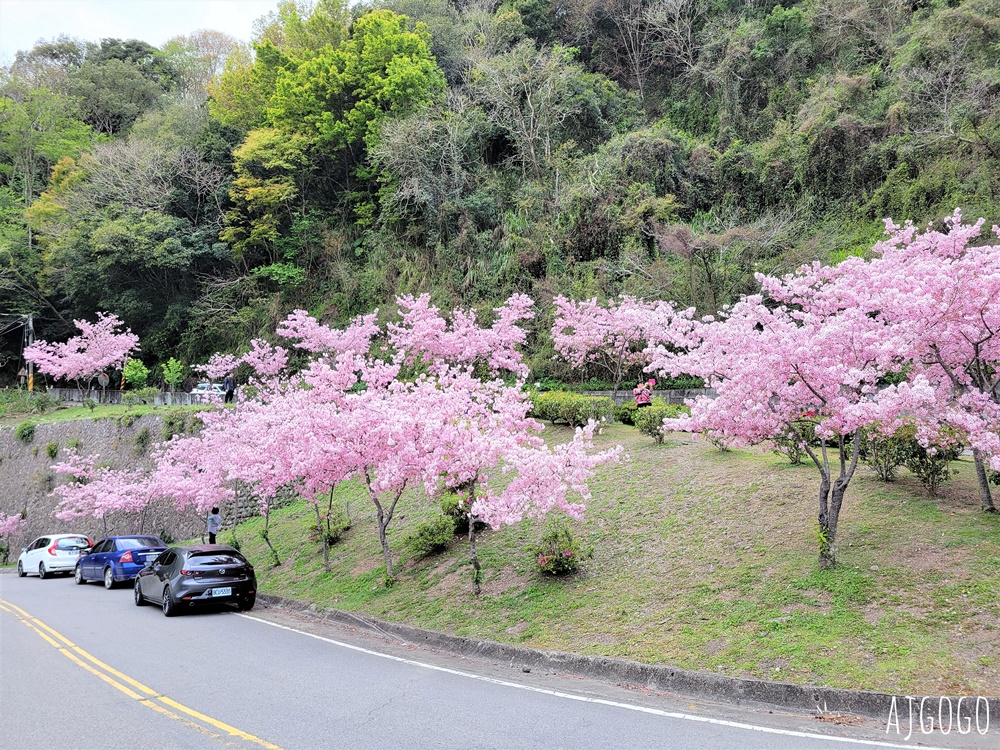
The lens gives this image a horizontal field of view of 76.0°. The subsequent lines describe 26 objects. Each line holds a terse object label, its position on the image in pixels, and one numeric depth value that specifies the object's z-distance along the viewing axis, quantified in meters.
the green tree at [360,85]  35.25
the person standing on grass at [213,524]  18.59
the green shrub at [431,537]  12.89
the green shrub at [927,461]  9.91
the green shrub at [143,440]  27.22
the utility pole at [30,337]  40.40
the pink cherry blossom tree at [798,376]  7.91
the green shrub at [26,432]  31.64
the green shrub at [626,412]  19.39
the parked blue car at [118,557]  17.05
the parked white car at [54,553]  21.09
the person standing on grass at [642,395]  19.33
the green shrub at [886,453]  10.45
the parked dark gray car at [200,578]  12.16
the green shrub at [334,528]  16.03
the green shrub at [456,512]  13.27
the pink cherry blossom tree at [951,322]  8.02
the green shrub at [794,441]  10.24
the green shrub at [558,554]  10.37
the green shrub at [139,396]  34.66
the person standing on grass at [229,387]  29.80
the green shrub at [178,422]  25.95
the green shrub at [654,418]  16.19
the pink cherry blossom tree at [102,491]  21.91
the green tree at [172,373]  36.06
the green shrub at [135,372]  36.19
